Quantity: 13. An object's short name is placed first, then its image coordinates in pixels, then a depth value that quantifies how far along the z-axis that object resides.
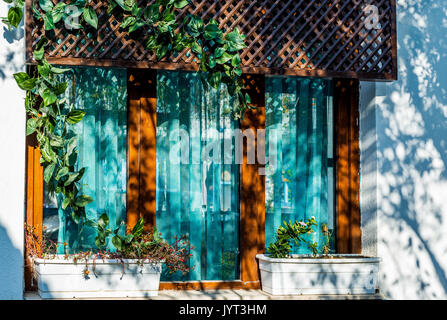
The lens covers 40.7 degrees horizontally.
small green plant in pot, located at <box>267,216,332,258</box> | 6.25
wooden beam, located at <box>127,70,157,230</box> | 6.23
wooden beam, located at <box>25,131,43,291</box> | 5.96
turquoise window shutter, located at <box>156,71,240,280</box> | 6.38
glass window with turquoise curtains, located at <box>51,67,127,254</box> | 6.22
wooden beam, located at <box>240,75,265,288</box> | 6.38
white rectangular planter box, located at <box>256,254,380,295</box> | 6.00
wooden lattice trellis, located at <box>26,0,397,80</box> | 5.79
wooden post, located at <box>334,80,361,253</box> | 6.64
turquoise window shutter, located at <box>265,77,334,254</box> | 6.60
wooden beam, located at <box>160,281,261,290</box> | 6.30
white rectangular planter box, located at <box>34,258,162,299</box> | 5.66
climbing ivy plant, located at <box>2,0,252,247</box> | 5.62
